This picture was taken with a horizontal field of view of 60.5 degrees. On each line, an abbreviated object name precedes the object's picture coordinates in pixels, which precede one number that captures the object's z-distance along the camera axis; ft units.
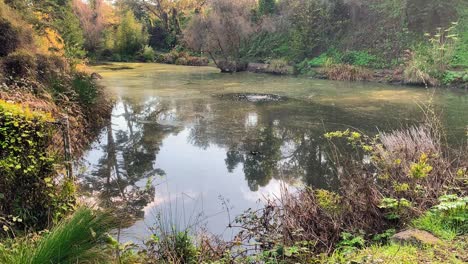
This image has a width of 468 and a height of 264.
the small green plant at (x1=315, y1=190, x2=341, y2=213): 13.97
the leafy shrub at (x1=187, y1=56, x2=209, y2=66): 101.30
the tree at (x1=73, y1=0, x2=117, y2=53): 113.80
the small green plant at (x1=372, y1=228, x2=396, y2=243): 12.13
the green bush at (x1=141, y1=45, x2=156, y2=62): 115.03
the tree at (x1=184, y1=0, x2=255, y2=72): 78.59
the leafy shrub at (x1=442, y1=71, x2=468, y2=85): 53.33
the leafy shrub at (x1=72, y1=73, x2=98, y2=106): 29.30
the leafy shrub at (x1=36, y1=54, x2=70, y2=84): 28.32
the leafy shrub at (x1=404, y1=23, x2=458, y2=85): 55.47
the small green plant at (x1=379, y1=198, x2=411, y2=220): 12.55
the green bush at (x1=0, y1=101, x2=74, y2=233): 12.42
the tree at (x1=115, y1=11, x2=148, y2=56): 118.01
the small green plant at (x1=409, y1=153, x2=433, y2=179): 13.26
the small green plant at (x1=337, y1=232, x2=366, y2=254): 11.39
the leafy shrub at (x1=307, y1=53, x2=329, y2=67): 74.85
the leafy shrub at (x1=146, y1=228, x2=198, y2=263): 11.67
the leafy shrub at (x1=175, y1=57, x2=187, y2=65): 104.94
